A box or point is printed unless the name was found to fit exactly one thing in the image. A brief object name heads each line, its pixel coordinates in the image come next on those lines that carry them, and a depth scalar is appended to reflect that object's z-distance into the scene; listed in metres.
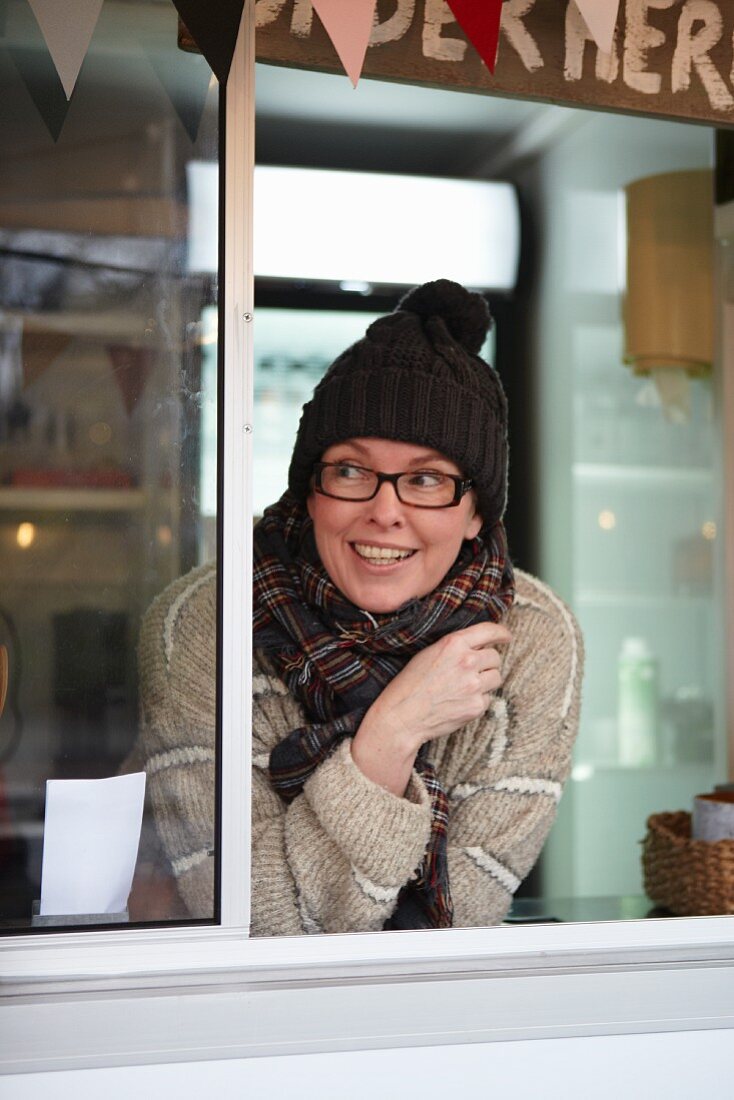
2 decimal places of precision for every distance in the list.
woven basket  1.91
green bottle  3.33
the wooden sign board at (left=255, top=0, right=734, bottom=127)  1.45
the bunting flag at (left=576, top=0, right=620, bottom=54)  1.29
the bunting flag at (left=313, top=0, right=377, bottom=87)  1.20
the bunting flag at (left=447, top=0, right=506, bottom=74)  1.27
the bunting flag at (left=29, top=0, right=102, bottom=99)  1.13
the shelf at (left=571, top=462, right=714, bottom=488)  3.34
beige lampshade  2.93
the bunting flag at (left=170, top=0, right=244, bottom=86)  1.16
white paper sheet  1.16
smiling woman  1.55
